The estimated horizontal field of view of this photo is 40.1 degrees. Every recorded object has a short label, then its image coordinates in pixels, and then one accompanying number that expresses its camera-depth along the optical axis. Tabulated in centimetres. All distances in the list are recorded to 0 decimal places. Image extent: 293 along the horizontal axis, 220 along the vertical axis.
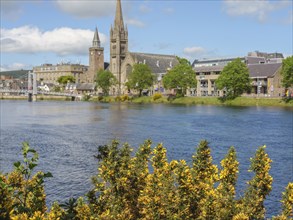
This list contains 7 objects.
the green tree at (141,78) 17775
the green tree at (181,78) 15762
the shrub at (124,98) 18025
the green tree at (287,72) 11866
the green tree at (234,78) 13425
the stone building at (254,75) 14125
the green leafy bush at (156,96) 16662
